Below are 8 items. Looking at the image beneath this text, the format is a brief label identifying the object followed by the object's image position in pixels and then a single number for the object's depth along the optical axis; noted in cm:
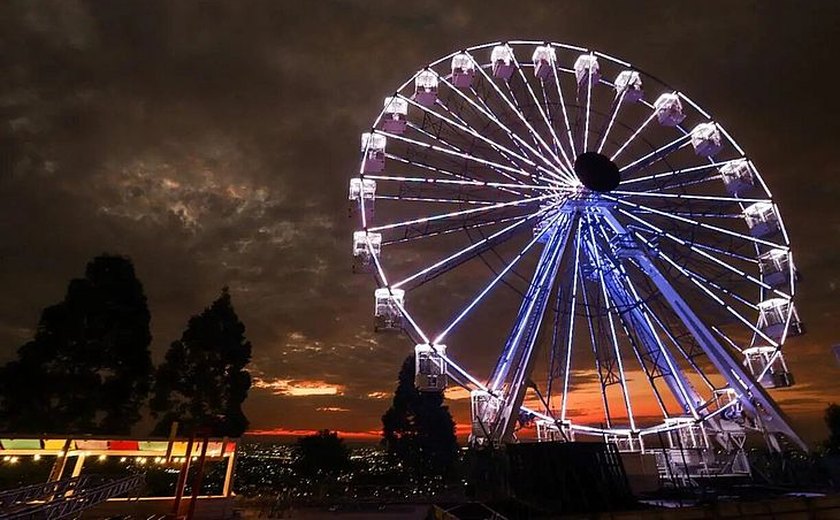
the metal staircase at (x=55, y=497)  999
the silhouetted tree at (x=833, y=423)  3725
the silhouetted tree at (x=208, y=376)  2239
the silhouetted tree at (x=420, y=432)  2952
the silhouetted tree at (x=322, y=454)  3694
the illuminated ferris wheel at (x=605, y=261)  1764
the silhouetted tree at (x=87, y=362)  1894
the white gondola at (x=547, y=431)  1927
